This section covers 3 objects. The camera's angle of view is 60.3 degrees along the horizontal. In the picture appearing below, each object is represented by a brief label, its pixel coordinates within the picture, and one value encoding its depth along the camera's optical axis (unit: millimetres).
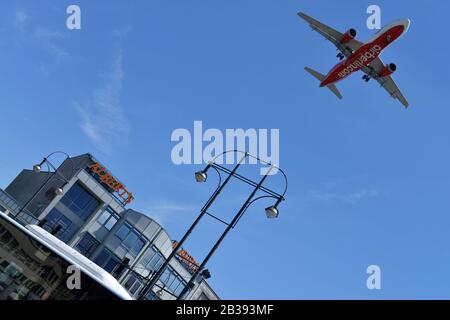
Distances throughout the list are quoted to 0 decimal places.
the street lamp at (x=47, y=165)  27842
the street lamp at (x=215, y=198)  13556
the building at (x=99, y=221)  40500
